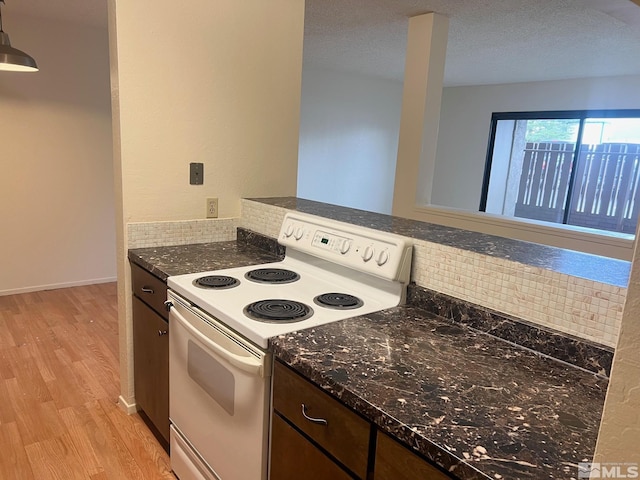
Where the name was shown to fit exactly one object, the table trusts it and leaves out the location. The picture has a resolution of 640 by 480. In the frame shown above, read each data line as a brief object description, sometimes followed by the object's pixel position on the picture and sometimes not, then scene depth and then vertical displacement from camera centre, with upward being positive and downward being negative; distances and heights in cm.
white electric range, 134 -49
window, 538 +14
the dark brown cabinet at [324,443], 92 -64
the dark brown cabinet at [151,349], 189 -87
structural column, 349 +49
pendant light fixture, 254 +49
